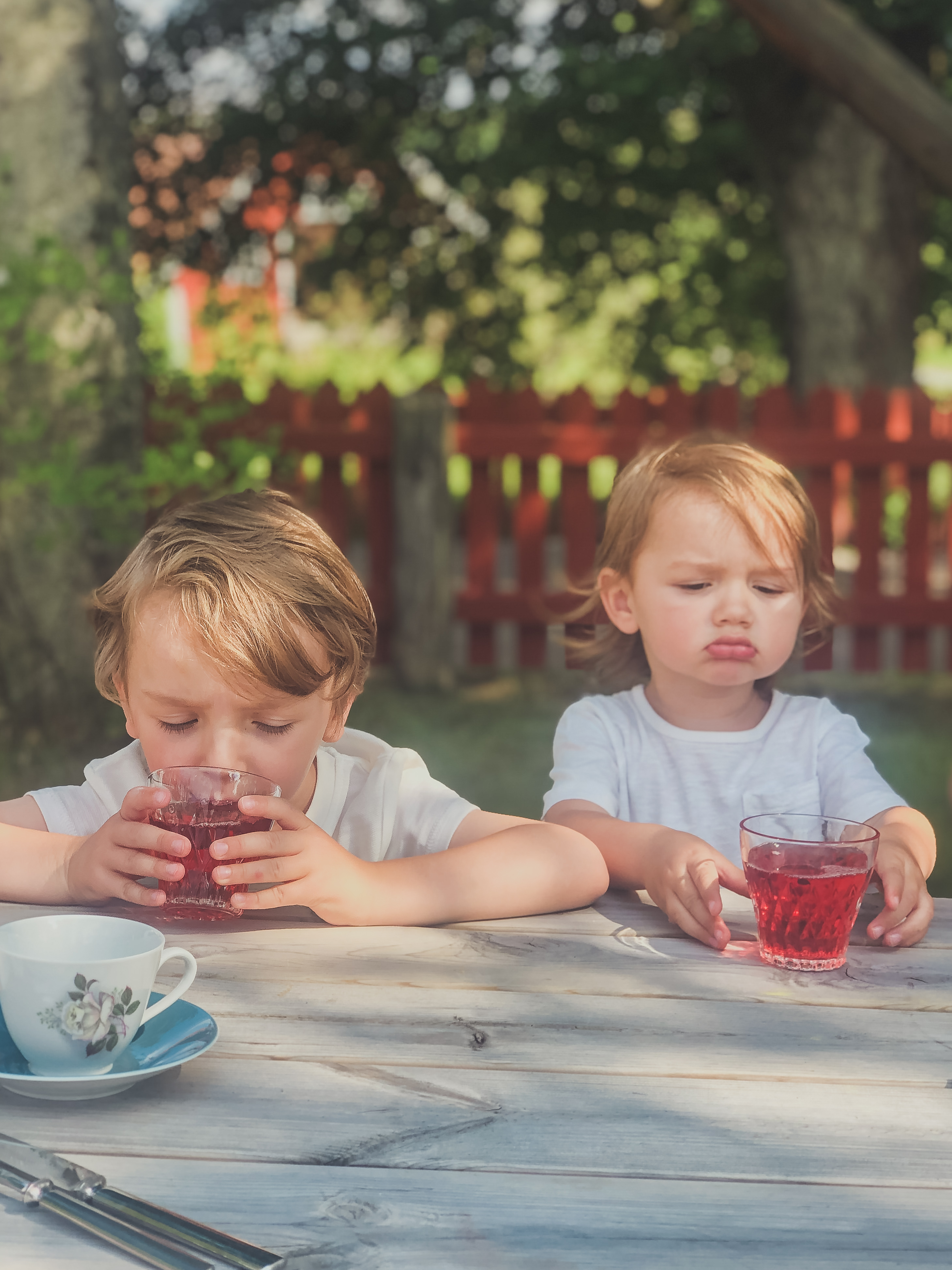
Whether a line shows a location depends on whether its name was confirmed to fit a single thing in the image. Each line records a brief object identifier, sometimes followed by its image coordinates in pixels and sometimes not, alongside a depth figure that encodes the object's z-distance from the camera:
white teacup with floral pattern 1.04
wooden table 0.86
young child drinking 1.45
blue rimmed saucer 1.02
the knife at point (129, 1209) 0.81
